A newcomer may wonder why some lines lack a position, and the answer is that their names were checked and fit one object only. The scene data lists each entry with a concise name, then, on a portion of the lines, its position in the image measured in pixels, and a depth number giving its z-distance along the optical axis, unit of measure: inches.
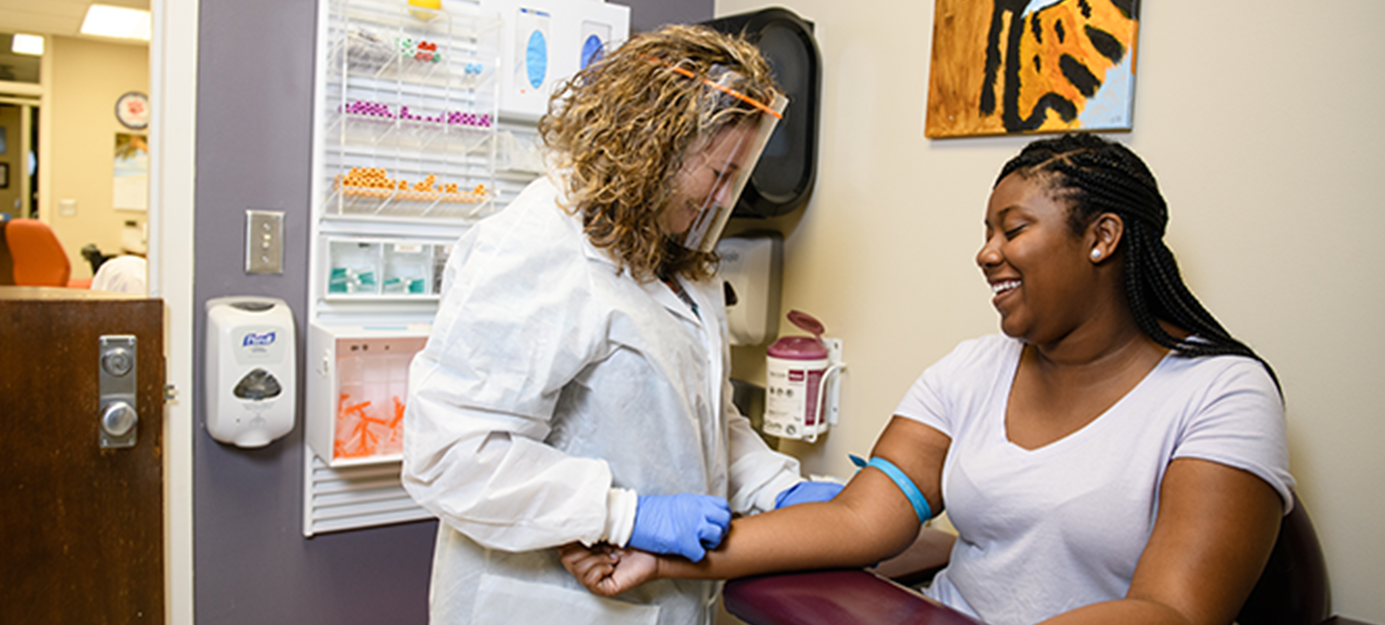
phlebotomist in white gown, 42.8
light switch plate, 78.9
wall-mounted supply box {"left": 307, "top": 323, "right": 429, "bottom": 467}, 75.4
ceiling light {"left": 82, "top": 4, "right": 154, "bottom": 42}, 253.3
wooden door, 53.9
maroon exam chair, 41.6
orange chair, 147.8
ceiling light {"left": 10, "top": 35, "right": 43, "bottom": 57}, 300.5
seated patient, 38.5
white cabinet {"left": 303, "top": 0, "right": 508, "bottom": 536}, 77.6
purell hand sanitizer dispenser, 73.3
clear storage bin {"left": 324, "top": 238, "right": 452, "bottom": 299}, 81.4
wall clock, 308.8
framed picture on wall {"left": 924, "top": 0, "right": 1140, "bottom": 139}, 58.7
